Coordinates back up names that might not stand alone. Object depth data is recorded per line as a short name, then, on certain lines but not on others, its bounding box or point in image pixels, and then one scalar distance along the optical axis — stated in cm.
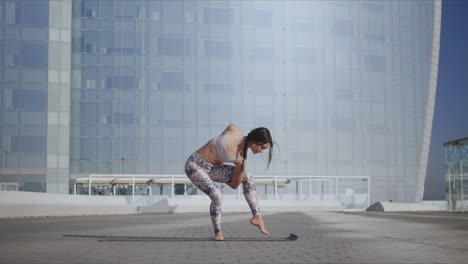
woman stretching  773
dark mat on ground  862
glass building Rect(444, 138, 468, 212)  2752
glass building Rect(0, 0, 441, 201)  4853
